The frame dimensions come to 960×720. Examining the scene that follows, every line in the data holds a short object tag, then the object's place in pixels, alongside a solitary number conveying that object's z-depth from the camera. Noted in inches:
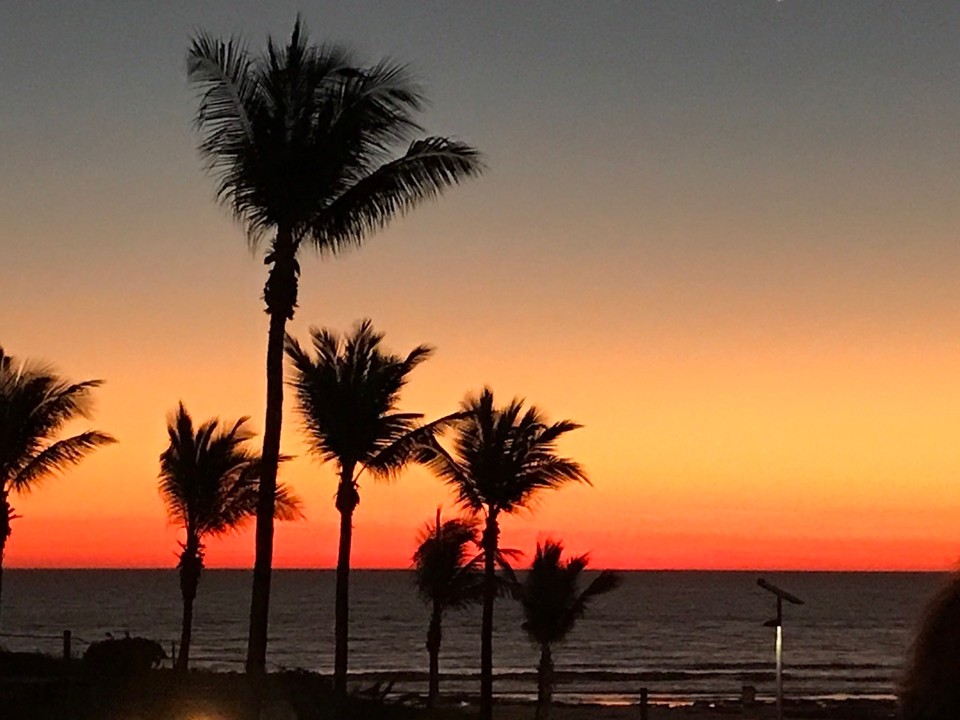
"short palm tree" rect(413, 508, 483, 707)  1373.0
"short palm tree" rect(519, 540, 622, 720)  1499.8
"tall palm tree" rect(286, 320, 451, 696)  1094.4
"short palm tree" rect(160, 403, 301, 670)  1368.1
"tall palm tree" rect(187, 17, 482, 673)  740.6
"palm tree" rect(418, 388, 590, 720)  1242.6
